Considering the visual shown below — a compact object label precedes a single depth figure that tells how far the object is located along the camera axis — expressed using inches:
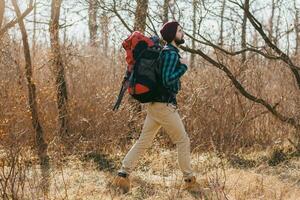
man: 195.2
